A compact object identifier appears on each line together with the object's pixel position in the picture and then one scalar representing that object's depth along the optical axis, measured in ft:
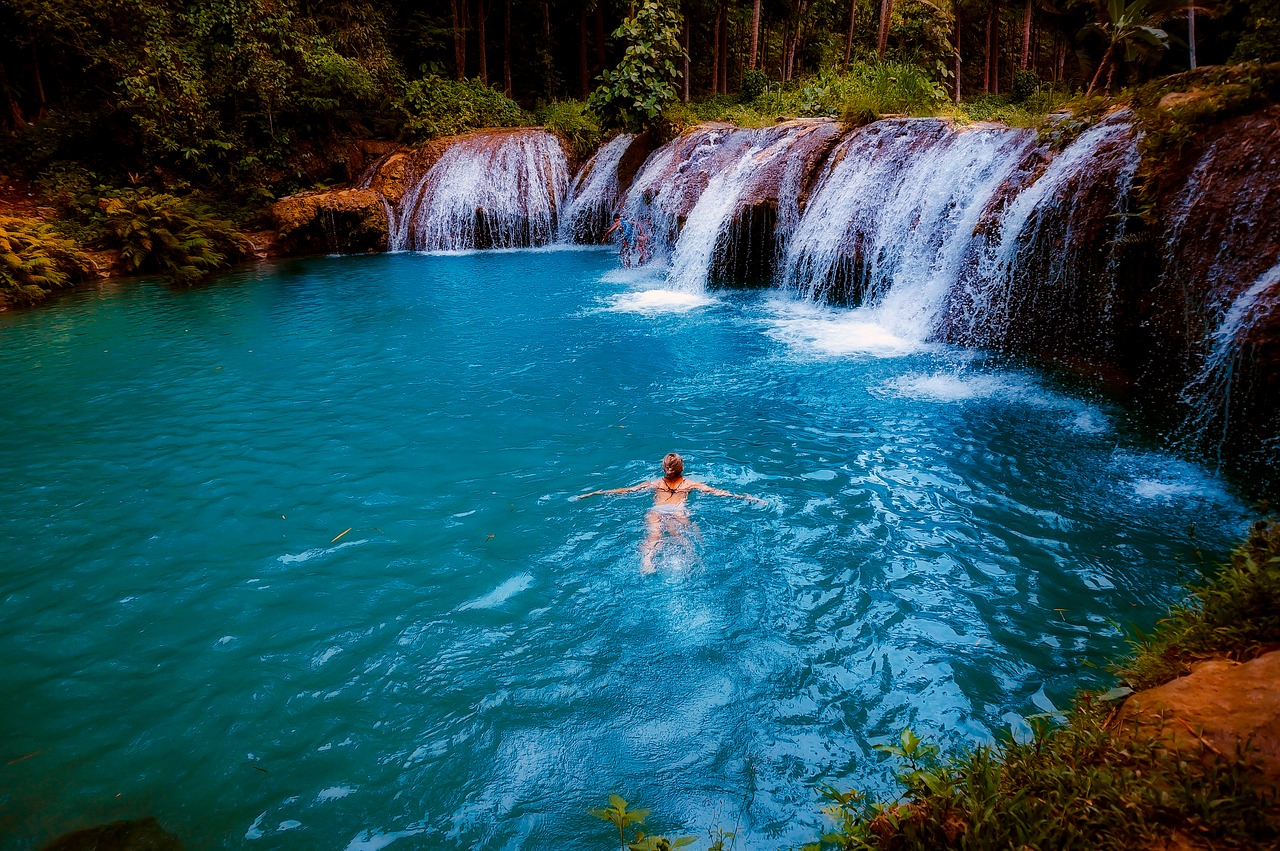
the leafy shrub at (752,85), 80.48
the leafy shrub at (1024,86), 83.01
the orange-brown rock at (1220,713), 6.93
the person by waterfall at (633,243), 51.21
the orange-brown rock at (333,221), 62.49
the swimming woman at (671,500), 16.75
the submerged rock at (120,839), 9.56
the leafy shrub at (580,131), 70.08
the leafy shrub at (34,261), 44.11
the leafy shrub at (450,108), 72.28
